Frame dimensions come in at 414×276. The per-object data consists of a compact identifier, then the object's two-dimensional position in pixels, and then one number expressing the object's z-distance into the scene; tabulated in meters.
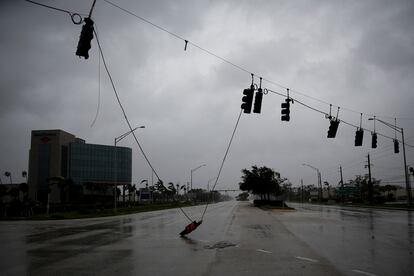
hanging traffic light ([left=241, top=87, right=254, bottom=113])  17.16
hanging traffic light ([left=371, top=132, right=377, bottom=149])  26.46
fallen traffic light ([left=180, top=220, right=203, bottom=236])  18.40
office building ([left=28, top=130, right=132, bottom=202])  119.38
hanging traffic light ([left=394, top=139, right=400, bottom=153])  29.16
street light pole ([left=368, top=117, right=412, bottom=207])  48.52
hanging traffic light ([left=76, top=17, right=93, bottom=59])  11.44
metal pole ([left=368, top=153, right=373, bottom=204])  72.47
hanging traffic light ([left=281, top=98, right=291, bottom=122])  19.27
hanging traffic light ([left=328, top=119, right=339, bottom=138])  22.39
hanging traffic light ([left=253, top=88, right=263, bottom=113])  17.92
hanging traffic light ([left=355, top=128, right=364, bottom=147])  24.84
